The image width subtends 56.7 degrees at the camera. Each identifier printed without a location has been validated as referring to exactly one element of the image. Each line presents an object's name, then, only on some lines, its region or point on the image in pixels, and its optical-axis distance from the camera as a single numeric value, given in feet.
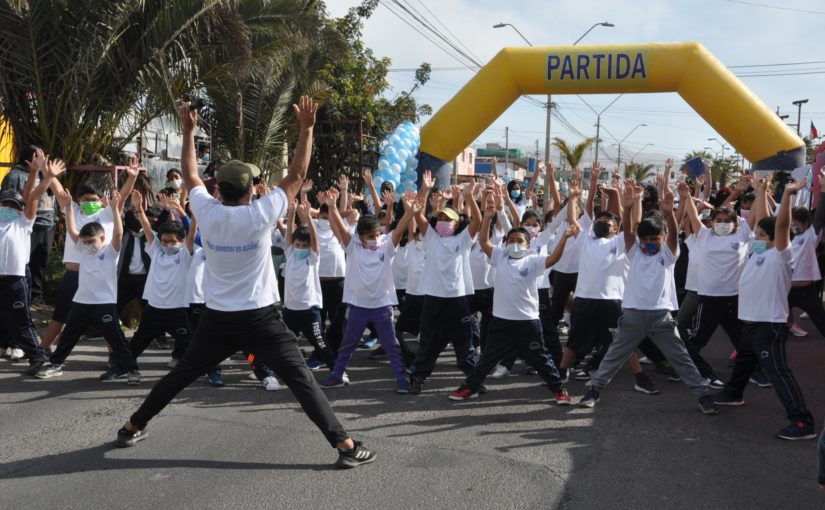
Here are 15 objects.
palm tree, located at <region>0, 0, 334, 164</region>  35.73
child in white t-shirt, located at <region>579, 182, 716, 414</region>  20.63
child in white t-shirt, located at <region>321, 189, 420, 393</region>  23.02
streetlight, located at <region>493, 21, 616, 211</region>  95.86
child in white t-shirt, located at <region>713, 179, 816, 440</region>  18.49
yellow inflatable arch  42.42
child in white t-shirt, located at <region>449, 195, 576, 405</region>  21.24
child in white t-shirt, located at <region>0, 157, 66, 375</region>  23.72
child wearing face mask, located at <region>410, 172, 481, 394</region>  22.93
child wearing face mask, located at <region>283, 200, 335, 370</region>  24.38
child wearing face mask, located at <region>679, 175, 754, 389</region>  24.00
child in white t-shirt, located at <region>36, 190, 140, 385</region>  22.81
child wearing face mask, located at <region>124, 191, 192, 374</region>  23.57
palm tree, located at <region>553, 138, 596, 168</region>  124.16
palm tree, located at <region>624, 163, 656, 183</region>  201.64
